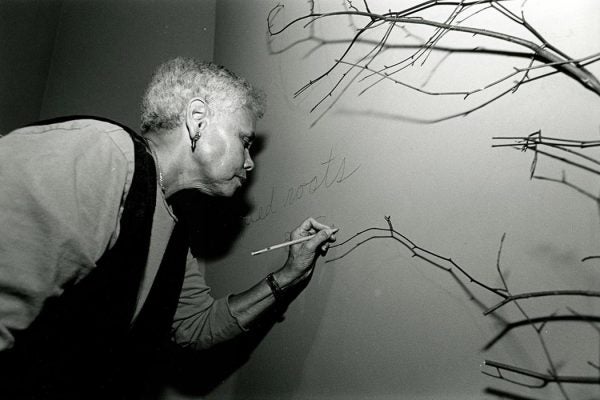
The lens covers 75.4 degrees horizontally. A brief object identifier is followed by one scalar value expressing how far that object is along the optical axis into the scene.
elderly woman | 0.69
